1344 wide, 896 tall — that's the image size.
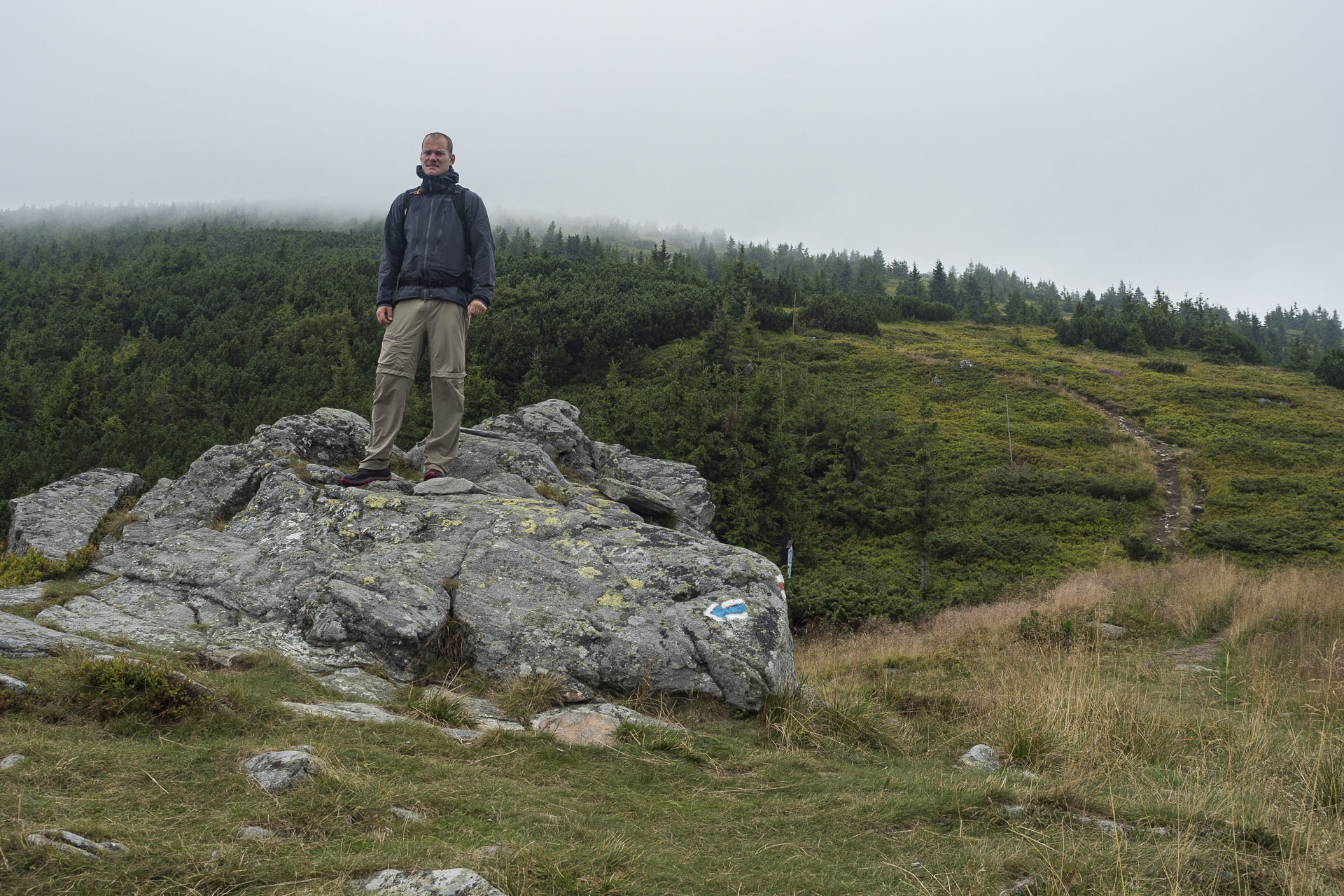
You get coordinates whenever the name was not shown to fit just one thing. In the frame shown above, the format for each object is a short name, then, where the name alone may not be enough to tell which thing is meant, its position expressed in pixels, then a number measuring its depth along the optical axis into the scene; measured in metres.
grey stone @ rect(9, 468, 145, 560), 8.69
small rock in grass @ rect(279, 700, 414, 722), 4.84
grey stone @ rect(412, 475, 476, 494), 8.76
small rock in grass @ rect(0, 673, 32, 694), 4.26
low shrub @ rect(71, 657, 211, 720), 4.32
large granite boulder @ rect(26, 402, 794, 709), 6.24
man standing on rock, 8.38
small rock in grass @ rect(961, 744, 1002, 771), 5.50
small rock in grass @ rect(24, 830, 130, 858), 2.75
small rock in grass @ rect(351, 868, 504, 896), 2.78
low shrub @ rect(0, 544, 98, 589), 7.43
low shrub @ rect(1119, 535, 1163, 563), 33.69
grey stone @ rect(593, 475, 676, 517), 12.08
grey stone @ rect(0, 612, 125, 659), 5.10
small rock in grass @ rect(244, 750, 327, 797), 3.62
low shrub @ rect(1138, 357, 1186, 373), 75.94
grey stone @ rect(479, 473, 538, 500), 9.62
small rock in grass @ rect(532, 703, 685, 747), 5.18
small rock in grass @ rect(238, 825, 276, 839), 3.12
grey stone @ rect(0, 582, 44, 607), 6.39
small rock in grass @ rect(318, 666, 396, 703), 5.57
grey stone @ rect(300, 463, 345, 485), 9.12
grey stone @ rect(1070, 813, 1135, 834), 3.81
